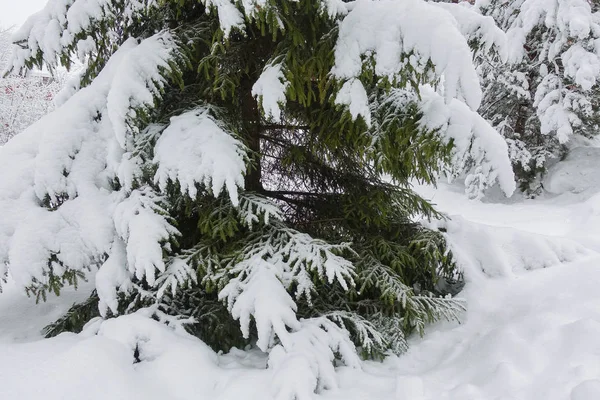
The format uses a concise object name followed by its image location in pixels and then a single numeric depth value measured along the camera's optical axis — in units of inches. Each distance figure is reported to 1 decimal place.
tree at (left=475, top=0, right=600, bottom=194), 337.4
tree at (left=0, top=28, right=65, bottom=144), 560.7
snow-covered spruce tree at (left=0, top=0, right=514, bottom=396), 91.7
